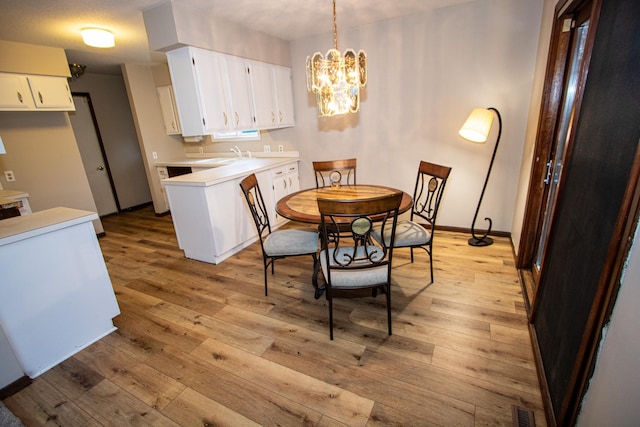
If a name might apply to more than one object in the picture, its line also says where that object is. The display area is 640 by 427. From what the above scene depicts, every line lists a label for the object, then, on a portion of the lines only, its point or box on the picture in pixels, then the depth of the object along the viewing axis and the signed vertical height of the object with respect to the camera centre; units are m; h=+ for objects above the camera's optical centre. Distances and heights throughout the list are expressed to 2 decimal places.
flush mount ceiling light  2.75 +0.96
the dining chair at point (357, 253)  1.64 -0.84
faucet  4.59 -0.31
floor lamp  2.67 -0.08
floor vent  1.35 -1.41
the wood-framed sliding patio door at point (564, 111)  1.95 +0.00
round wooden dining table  2.12 -0.62
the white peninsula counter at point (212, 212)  2.98 -0.85
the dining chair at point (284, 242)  2.34 -0.93
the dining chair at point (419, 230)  2.32 -0.91
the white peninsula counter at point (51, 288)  1.66 -0.90
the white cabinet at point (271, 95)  3.55 +0.43
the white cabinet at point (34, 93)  3.07 +0.55
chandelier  2.21 +0.35
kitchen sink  4.13 -0.44
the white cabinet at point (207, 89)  2.81 +0.45
